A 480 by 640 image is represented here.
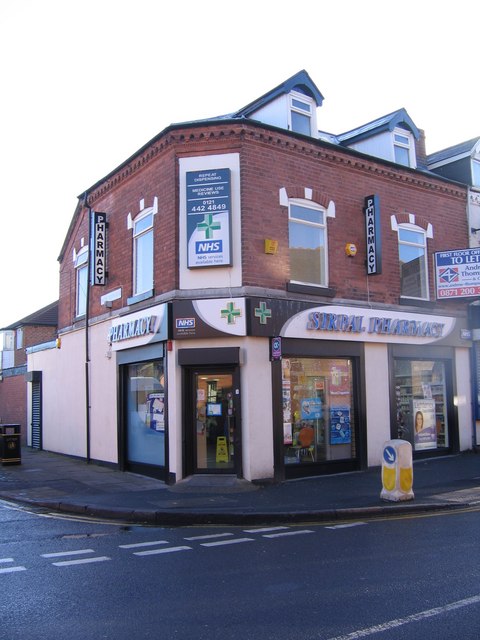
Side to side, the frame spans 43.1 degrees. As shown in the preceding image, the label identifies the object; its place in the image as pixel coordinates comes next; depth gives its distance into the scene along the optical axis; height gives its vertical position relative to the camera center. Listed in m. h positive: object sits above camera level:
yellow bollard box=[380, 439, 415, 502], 10.78 -1.66
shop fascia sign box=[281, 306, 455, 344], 13.86 +1.36
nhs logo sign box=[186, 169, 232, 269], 13.16 +3.60
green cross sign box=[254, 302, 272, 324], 12.99 +1.50
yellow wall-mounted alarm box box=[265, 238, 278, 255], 13.43 +3.01
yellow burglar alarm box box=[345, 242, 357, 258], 15.02 +3.24
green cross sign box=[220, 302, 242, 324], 12.89 +1.49
